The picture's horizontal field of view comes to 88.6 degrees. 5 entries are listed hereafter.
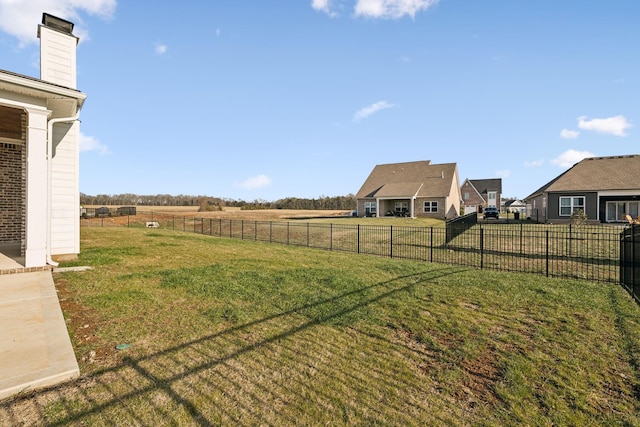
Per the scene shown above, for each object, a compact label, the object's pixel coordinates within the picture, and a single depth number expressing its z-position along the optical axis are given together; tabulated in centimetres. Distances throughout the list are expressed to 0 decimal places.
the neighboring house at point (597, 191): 2470
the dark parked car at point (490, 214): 3669
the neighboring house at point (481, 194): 5398
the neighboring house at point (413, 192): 3588
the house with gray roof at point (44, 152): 696
